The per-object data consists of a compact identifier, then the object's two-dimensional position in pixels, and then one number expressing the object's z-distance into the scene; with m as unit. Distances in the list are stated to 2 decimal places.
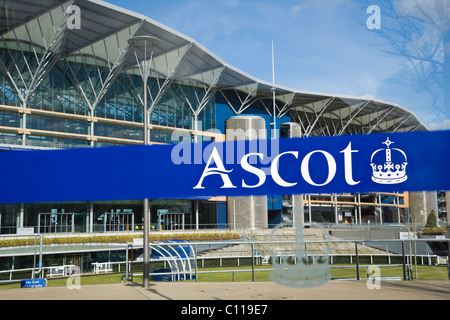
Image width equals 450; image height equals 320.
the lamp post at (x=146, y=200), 11.86
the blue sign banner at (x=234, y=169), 11.95
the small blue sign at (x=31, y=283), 12.77
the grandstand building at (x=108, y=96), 40.06
